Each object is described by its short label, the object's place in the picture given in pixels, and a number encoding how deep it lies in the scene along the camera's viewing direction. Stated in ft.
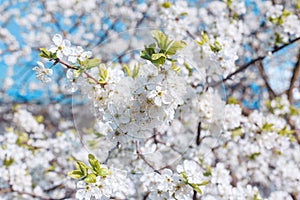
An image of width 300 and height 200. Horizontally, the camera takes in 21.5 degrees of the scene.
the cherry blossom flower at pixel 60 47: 3.07
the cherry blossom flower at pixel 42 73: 3.09
